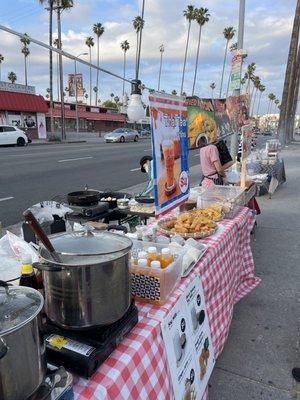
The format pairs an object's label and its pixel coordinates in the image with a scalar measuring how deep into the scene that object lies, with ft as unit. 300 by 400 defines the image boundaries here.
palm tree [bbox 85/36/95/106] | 211.41
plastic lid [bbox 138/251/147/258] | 6.84
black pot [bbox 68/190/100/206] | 11.25
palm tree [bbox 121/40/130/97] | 228.43
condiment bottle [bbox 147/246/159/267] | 6.70
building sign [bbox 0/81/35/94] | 106.73
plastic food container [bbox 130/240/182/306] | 6.05
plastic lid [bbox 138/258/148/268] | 6.40
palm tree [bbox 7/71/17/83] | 244.22
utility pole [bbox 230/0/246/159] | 28.58
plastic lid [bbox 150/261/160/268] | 6.30
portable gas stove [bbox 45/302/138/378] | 4.29
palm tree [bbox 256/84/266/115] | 350.25
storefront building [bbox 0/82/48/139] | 107.55
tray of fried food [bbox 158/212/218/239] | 9.34
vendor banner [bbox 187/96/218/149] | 11.81
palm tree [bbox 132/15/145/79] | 176.07
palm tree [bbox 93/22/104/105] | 200.85
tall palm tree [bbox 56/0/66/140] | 97.32
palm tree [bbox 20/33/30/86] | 215.02
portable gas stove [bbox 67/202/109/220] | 10.77
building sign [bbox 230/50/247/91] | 22.00
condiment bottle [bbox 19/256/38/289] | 5.21
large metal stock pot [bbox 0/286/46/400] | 3.17
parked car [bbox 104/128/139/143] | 107.96
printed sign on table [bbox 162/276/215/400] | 5.76
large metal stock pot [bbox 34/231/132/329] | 4.40
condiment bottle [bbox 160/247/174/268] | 6.54
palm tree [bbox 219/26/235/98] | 223.10
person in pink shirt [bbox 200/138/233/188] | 17.69
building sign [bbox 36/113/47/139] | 122.31
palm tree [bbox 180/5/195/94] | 187.93
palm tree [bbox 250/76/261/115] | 311.06
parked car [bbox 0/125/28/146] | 79.97
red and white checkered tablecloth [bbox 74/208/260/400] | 4.38
